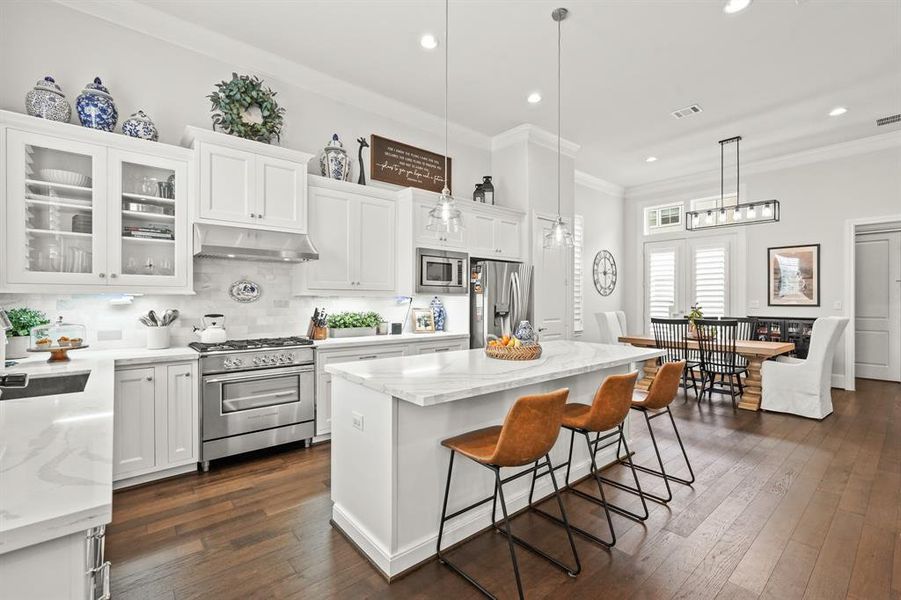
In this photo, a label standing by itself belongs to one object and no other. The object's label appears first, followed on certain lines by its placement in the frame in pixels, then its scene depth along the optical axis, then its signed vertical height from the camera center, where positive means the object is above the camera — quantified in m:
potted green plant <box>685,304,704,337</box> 5.27 -0.24
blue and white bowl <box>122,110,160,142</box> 3.10 +1.26
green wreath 3.46 +1.58
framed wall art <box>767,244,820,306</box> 6.16 +0.36
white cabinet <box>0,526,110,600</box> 0.78 -0.50
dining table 4.82 -0.66
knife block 3.99 -0.30
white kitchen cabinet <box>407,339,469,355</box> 4.30 -0.48
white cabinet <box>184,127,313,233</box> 3.29 +0.96
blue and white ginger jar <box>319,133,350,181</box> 4.13 +1.35
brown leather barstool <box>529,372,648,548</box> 2.37 -0.63
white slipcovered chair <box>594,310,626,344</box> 6.16 -0.38
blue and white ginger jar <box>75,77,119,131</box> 2.93 +1.33
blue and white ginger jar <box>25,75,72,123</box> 2.77 +1.30
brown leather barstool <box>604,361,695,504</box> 2.80 -0.61
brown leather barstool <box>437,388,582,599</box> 1.88 -0.64
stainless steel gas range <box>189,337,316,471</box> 3.18 -0.73
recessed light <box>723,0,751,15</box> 3.09 +2.14
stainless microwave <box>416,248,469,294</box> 4.47 +0.31
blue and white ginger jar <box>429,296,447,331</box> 5.11 -0.15
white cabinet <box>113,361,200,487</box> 2.85 -0.82
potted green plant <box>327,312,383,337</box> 4.20 -0.23
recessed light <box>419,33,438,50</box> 3.54 +2.17
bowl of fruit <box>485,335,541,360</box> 2.76 -0.31
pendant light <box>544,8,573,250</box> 3.52 +0.54
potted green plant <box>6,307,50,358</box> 2.77 -0.19
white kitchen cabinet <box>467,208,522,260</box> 4.96 +0.78
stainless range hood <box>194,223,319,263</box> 3.30 +0.46
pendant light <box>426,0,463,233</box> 2.76 +0.56
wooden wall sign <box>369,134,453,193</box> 4.68 +1.54
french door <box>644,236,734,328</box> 6.96 +0.41
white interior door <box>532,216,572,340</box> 5.43 +0.16
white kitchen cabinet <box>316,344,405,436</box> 3.71 -0.72
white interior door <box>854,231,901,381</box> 6.40 -0.09
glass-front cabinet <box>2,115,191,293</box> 2.68 +0.59
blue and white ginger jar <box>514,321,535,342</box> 2.87 -0.22
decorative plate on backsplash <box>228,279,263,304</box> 3.77 +0.09
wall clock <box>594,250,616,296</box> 7.63 +0.50
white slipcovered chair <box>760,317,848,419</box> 4.52 -0.86
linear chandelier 4.91 +1.03
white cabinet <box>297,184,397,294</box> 3.95 +0.58
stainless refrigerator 4.84 +0.00
